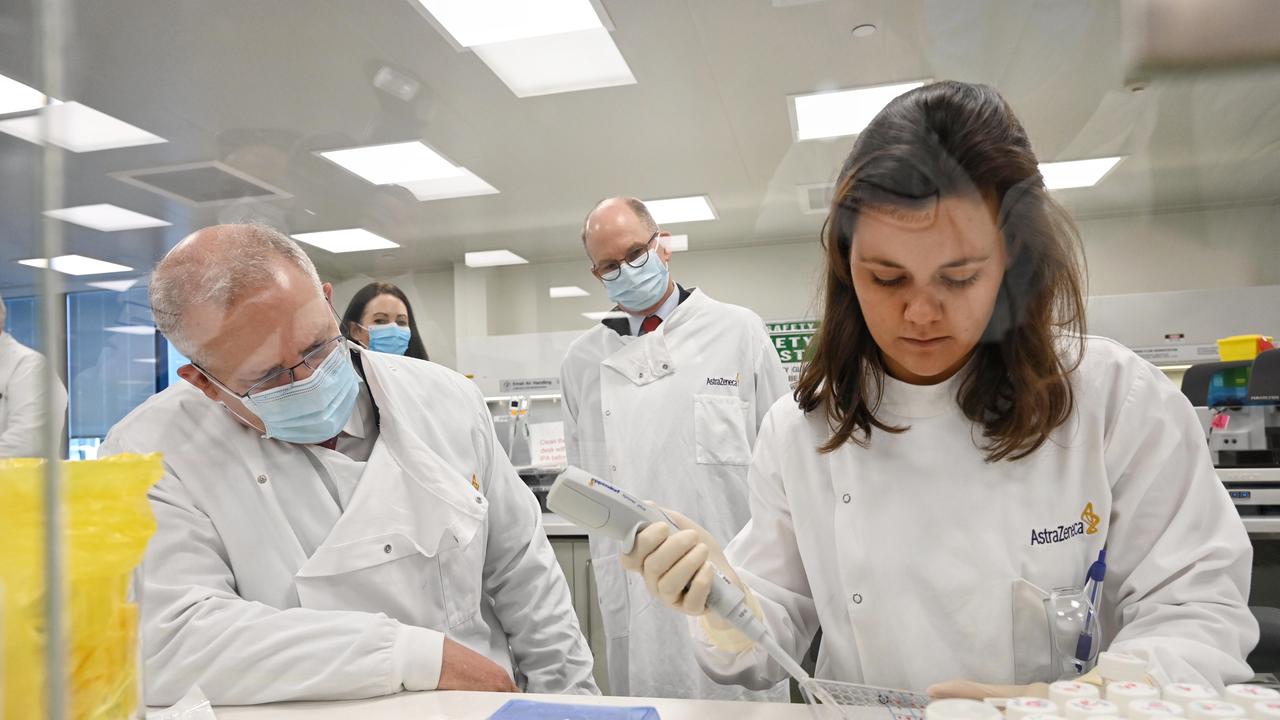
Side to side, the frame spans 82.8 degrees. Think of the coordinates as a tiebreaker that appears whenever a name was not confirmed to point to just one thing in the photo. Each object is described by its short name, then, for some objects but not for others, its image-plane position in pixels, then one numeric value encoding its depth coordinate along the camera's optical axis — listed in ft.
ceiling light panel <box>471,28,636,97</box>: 4.45
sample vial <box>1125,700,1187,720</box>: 2.04
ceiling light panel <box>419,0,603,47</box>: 4.38
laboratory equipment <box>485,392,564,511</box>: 5.11
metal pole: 1.62
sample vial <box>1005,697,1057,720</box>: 2.14
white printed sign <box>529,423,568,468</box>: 5.09
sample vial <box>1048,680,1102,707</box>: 2.22
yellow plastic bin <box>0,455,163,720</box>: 1.57
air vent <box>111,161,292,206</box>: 4.68
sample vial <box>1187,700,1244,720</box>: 2.02
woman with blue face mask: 5.04
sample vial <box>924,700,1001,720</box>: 2.18
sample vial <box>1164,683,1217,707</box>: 2.17
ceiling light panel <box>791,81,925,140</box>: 4.11
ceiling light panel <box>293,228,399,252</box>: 4.95
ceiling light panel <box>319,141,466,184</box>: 4.95
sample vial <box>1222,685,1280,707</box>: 2.07
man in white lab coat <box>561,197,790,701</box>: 4.62
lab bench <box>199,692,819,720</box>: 2.81
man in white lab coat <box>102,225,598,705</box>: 3.42
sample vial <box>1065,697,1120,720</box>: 2.07
